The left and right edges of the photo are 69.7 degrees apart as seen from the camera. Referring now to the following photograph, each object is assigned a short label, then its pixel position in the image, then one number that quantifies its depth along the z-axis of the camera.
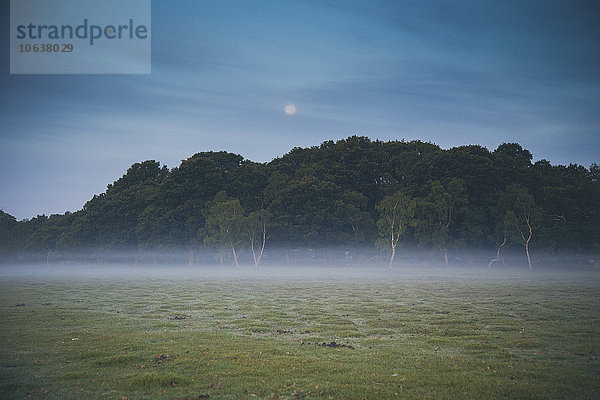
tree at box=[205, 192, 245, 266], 103.88
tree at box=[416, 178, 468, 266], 100.31
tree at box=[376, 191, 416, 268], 98.31
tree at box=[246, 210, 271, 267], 106.56
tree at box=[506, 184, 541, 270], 96.44
